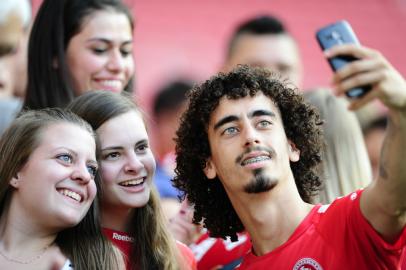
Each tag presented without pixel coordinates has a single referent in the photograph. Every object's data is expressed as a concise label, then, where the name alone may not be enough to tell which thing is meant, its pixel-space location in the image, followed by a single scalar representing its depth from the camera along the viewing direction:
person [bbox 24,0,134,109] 9.45
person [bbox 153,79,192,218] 11.89
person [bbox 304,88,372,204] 9.01
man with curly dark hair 5.82
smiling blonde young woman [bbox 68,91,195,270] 7.72
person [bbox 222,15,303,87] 11.56
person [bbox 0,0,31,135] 10.19
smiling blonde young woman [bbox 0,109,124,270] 7.06
